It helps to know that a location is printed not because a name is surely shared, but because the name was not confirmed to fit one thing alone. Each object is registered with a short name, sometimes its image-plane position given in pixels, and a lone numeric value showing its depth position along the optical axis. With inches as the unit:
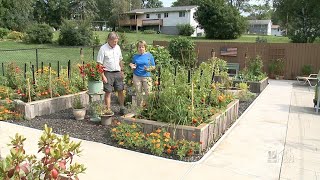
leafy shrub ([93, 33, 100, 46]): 1036.5
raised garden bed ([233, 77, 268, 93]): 385.4
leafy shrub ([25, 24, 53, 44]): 1104.8
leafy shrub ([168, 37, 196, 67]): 554.6
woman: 229.6
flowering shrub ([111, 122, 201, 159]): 159.2
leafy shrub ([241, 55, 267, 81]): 421.5
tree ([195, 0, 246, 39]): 1454.2
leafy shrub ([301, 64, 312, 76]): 539.8
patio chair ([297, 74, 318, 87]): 465.9
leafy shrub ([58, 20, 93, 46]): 1037.2
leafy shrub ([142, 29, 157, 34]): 1881.2
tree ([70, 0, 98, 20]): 2343.8
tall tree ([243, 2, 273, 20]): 3032.0
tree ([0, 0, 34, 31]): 1427.2
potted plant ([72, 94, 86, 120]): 224.8
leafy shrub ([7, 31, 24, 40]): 1234.0
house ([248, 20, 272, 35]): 2898.6
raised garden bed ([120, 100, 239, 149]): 165.5
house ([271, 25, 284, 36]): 3452.3
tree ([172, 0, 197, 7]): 2810.5
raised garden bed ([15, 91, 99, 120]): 225.0
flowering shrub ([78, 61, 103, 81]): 226.5
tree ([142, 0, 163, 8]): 3376.0
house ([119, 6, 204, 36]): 2032.5
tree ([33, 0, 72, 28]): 2175.2
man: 220.4
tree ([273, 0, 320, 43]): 764.0
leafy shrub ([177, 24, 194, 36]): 1775.3
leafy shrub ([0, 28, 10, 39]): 1229.7
